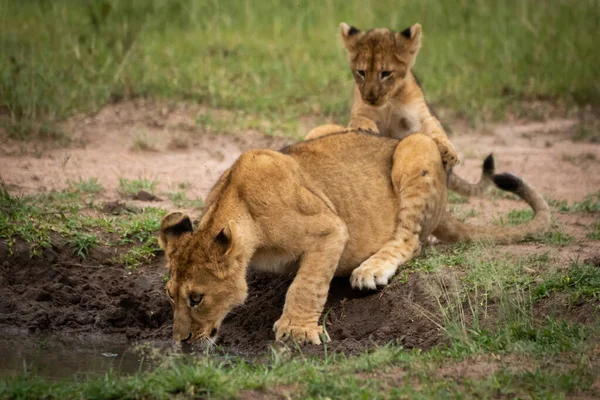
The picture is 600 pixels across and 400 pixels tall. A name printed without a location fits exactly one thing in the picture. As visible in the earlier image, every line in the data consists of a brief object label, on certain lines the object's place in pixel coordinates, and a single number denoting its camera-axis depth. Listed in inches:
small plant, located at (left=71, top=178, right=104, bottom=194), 603.8
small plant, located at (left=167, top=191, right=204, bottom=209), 592.2
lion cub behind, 573.3
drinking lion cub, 398.3
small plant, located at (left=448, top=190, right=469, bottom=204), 650.8
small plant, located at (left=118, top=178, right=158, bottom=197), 614.2
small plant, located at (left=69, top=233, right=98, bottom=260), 508.4
